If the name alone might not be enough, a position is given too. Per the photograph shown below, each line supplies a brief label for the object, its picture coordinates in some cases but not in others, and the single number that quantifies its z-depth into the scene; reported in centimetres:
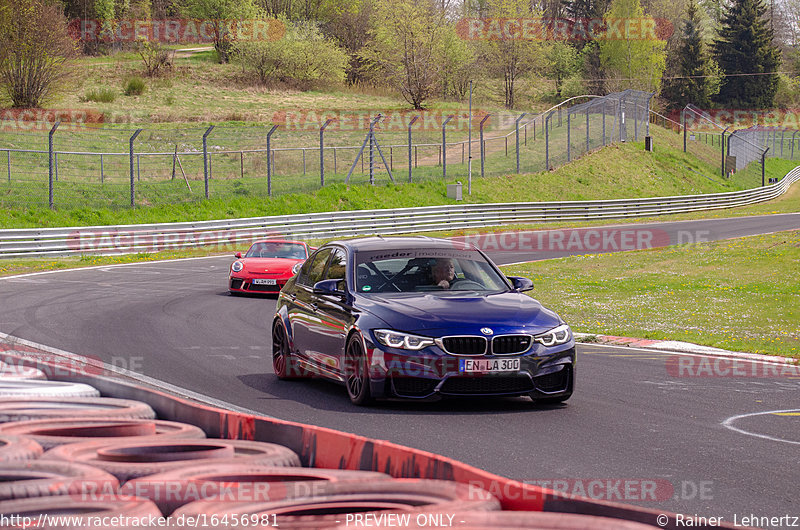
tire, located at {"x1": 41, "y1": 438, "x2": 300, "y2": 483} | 902
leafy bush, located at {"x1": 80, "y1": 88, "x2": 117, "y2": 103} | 13462
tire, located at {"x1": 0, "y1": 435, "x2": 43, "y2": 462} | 913
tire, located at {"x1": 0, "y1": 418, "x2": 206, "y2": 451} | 1083
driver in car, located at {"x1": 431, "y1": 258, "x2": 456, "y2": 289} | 1958
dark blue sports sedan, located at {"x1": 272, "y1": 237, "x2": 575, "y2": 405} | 1697
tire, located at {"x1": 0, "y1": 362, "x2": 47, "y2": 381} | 1553
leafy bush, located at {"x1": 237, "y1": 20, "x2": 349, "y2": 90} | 17037
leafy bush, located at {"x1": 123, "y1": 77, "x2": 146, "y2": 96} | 14300
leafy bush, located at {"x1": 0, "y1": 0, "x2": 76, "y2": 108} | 10669
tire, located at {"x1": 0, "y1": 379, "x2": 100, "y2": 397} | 1383
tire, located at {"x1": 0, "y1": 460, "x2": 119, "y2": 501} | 741
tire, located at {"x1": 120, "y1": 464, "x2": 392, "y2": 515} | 769
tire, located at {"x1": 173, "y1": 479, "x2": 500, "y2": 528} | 699
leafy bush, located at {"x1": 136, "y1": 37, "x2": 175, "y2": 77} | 15775
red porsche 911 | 4184
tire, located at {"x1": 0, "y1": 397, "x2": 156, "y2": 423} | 1187
